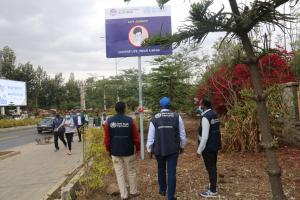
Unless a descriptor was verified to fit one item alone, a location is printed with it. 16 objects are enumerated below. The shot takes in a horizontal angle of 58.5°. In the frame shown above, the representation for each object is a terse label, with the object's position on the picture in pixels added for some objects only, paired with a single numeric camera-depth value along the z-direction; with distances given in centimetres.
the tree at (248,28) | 270
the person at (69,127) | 1010
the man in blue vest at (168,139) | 424
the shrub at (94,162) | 478
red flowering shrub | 816
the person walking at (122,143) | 453
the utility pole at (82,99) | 4309
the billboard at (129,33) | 711
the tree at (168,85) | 1064
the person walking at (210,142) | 437
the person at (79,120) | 1382
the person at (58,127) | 1038
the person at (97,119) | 1378
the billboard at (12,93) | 3279
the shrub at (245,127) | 696
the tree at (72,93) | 5138
